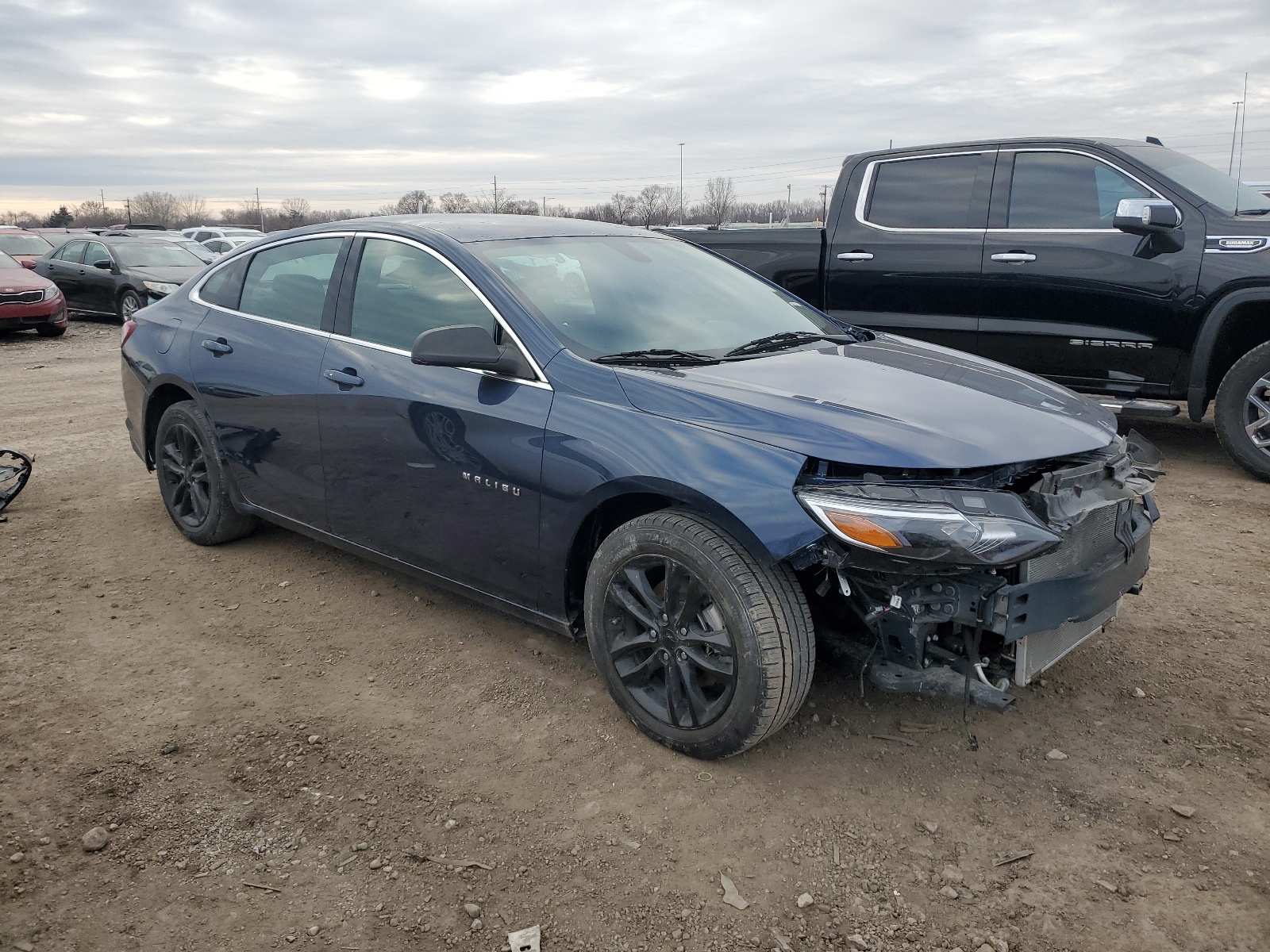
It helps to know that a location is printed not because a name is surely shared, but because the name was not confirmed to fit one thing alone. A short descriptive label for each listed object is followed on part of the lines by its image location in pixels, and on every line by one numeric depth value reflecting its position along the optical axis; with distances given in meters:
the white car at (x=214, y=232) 29.83
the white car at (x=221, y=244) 25.31
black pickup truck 5.73
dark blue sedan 2.66
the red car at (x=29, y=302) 14.25
